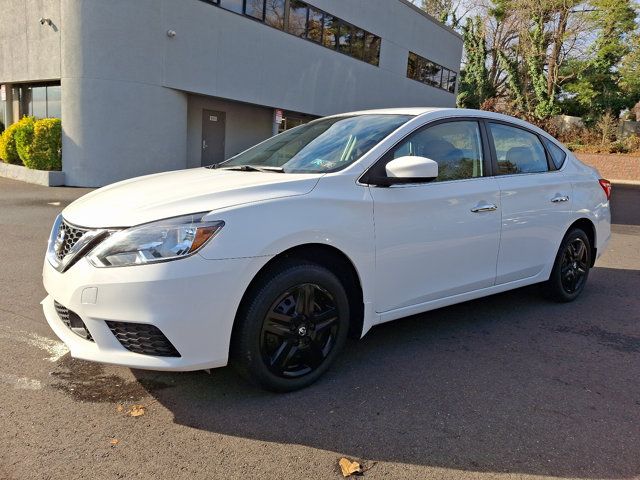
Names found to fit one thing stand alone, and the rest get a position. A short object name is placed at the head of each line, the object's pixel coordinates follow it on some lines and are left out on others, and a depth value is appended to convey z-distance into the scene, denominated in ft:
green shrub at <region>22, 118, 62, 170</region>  43.55
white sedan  8.79
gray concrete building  42.80
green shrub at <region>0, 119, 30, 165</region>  46.62
